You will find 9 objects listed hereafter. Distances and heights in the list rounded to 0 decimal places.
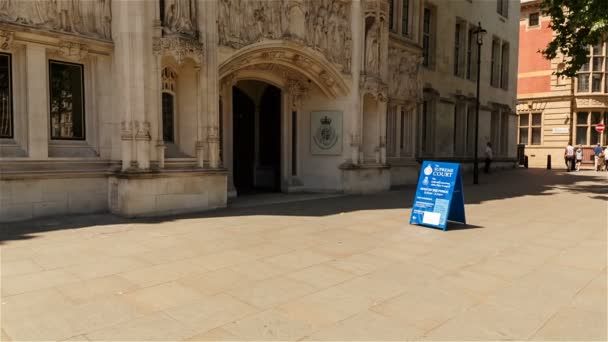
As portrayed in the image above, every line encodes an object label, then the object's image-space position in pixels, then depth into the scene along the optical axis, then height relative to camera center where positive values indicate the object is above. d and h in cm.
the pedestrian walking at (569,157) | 3035 -47
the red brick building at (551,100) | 3703 +462
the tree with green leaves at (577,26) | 1348 +442
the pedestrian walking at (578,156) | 3100 -41
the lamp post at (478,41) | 1911 +504
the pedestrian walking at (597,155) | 3092 -33
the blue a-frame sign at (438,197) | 823 -96
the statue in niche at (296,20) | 1260 +398
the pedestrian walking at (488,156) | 2597 -37
